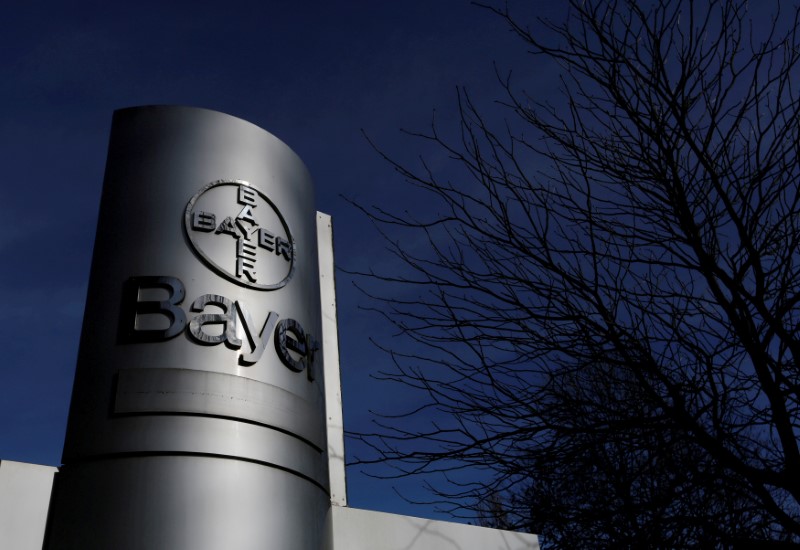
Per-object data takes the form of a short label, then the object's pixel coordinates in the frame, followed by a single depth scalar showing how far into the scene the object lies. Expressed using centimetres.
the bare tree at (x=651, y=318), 382
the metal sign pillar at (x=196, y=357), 394
